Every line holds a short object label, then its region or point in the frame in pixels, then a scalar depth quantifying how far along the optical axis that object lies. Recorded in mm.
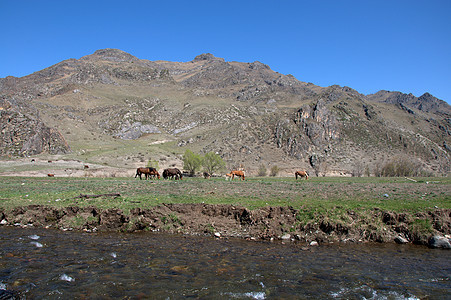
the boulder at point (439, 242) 11391
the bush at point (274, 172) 55994
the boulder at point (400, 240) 12041
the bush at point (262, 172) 56562
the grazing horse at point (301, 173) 38850
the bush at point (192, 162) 47438
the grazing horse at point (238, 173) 36731
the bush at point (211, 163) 48750
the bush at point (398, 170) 56938
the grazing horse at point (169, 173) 36862
